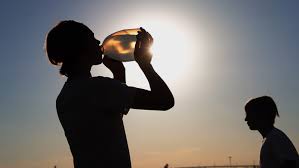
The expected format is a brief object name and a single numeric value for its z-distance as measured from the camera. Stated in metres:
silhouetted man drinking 3.43
